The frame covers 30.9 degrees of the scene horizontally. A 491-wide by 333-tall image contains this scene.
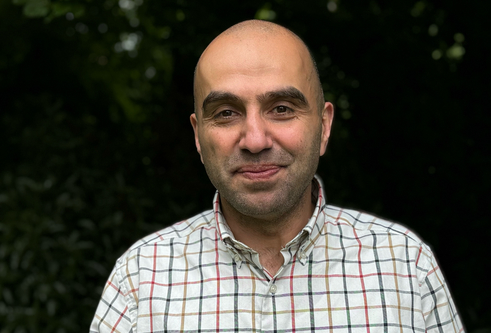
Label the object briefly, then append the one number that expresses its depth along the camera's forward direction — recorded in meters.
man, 0.96
